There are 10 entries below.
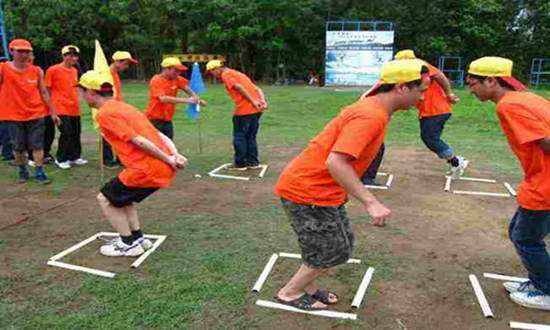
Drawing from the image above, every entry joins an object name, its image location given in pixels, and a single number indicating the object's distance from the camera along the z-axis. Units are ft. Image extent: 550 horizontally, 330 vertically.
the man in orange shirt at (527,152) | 11.25
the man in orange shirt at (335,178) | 9.78
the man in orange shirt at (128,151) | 14.14
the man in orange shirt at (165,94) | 25.90
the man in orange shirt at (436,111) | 23.94
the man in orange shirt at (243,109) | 26.35
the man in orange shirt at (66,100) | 27.14
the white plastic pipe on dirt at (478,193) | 23.03
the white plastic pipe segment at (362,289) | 13.03
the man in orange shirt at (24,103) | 23.86
